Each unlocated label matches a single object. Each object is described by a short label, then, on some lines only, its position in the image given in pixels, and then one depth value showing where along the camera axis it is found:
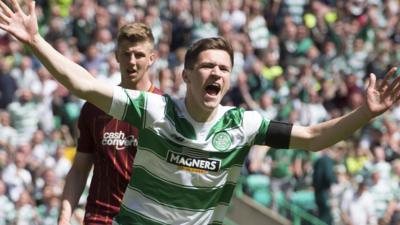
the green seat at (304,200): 16.44
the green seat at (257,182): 16.62
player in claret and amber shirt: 7.74
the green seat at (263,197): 16.73
